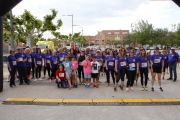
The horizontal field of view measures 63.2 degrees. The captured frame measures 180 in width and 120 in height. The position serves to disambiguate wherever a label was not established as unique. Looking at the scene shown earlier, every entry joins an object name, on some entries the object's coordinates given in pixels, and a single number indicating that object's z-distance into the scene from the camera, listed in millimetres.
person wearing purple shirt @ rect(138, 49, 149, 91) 6754
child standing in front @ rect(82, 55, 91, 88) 7402
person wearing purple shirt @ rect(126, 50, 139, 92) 6750
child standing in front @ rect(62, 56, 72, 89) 7311
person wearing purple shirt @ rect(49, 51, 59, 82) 8570
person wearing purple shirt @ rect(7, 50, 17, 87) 7191
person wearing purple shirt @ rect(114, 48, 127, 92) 6836
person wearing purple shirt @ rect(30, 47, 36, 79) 8961
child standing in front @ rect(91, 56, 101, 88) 7458
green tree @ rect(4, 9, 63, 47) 17412
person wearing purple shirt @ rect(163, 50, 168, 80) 9406
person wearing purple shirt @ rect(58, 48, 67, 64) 8711
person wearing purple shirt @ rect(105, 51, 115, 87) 7418
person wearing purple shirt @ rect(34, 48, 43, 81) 8908
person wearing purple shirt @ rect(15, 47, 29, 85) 7586
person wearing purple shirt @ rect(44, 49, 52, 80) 9031
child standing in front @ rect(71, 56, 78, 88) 7436
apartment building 103438
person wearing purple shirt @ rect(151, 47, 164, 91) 6668
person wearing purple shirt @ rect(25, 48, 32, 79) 8394
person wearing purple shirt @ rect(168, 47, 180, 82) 8844
